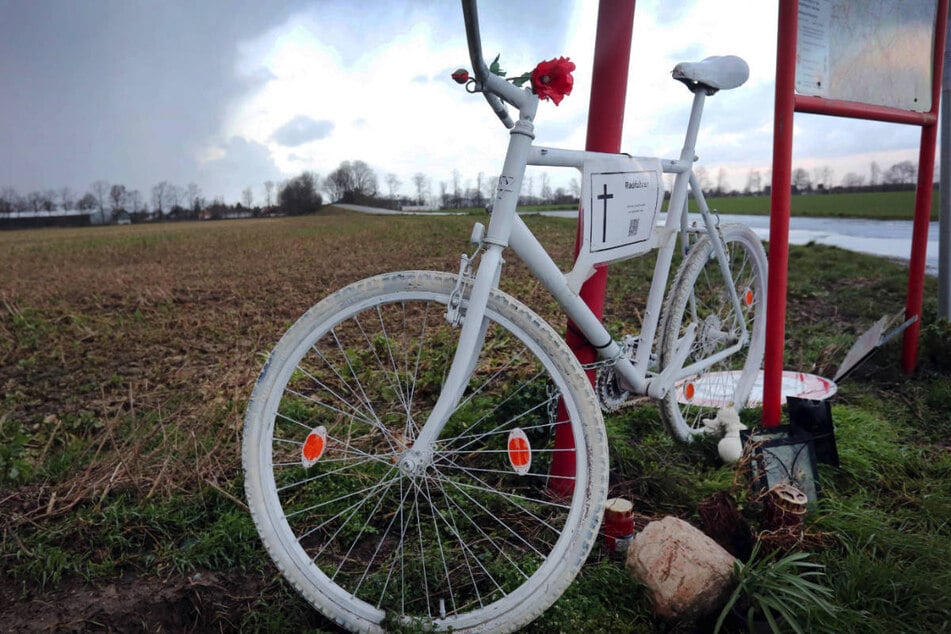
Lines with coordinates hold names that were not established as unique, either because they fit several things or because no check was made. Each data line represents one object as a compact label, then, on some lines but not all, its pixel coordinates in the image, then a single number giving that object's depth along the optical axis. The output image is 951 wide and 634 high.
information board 2.85
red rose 1.58
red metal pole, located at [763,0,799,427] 2.53
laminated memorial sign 1.92
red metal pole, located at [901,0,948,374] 3.58
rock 1.64
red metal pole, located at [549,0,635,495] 2.10
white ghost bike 1.61
